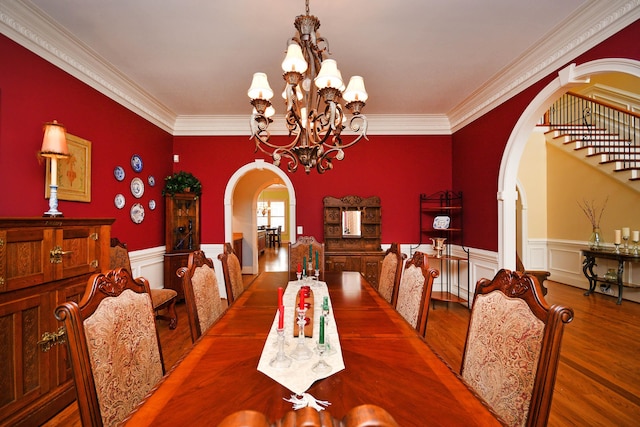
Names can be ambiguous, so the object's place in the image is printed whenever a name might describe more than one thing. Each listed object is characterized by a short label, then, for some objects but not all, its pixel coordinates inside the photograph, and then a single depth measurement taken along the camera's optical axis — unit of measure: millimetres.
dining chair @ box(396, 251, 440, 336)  1834
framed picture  2703
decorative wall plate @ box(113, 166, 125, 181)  3518
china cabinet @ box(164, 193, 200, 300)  4438
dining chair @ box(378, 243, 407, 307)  2467
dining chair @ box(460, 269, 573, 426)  1009
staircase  5094
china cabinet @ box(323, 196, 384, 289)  4832
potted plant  4434
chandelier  1856
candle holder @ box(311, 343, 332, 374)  1155
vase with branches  5314
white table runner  1093
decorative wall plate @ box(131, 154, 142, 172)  3866
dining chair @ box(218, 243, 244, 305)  2508
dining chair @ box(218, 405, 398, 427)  354
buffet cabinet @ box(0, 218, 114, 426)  1756
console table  4618
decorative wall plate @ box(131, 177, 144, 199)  3875
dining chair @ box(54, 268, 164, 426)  1029
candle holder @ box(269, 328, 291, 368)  1192
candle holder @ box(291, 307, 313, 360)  1254
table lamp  2164
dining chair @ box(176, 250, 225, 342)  1795
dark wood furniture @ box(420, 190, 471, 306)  4676
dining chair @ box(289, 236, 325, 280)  3742
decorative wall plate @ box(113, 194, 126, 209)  3531
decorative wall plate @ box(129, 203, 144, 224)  3871
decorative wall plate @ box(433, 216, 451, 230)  4664
